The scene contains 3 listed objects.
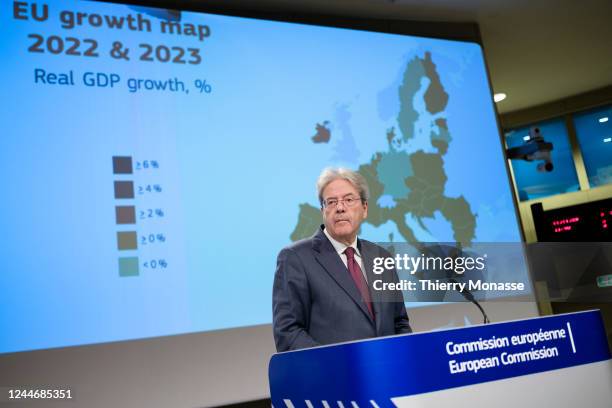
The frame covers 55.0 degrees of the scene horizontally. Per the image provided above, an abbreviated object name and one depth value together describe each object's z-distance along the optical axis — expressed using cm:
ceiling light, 638
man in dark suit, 156
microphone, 122
